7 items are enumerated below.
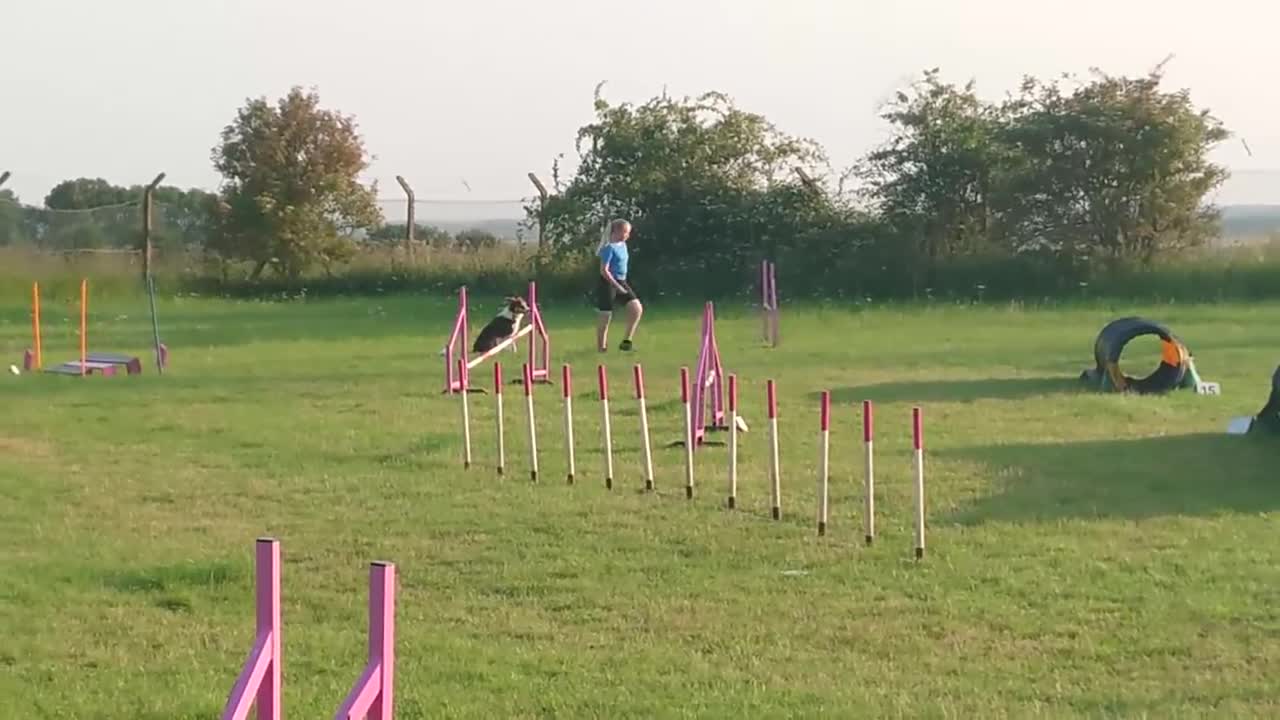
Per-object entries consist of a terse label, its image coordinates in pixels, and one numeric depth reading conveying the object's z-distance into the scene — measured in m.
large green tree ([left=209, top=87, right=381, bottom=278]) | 31.50
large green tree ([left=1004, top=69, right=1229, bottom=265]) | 27.48
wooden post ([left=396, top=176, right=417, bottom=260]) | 33.03
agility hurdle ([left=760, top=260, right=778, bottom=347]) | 19.11
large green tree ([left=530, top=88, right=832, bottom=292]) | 28.56
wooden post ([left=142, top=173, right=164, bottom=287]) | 31.36
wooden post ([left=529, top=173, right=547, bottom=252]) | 29.82
